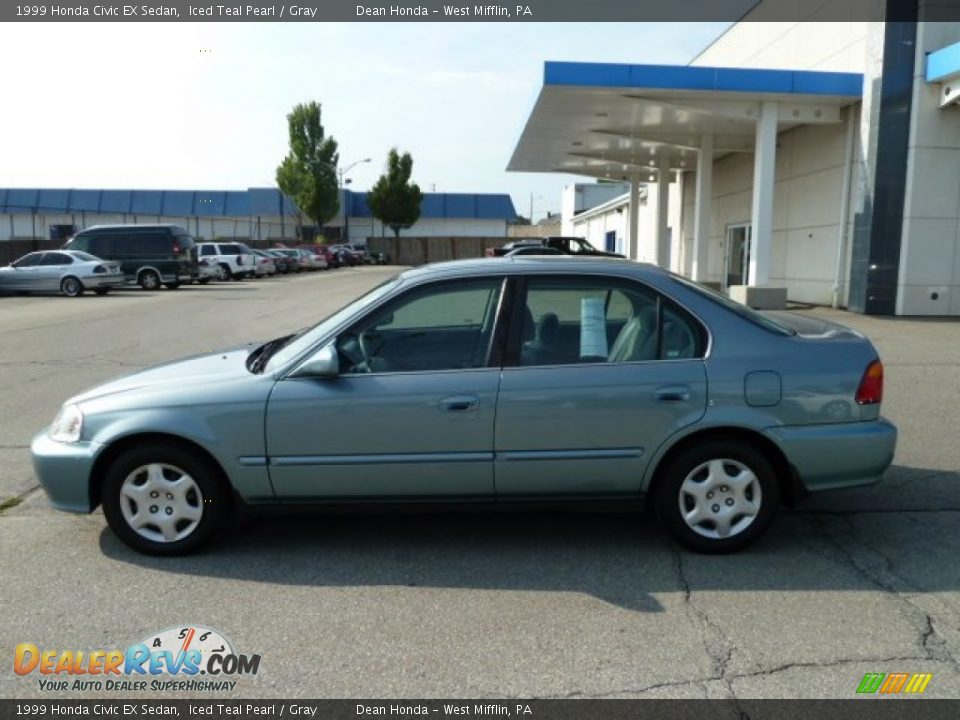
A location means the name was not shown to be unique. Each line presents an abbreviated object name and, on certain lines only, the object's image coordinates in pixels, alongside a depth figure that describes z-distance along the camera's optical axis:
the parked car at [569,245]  27.43
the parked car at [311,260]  47.94
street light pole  74.19
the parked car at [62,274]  24.34
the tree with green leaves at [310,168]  65.25
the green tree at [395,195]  66.69
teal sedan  4.02
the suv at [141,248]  26.91
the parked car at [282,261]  43.90
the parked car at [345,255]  55.53
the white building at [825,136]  16.28
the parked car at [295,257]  46.02
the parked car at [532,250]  24.90
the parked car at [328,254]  51.38
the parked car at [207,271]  31.13
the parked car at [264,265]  38.59
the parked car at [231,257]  35.09
